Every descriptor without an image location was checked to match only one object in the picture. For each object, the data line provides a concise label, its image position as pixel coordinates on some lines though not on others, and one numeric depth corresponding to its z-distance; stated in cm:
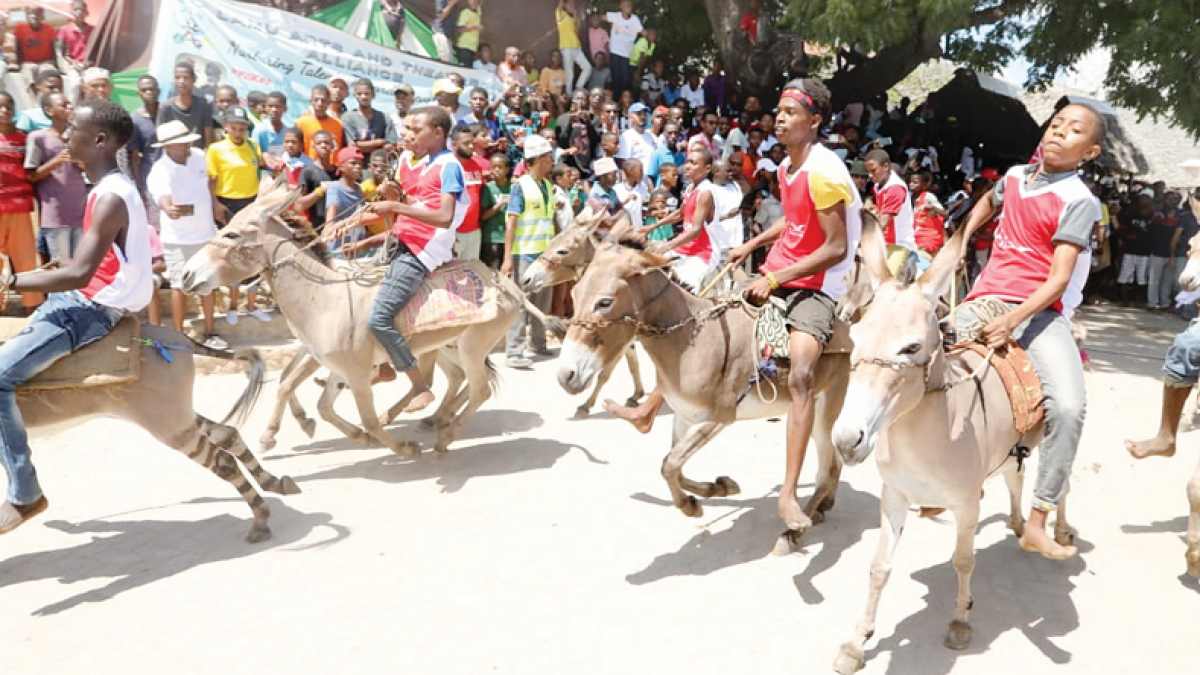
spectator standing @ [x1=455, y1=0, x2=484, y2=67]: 1474
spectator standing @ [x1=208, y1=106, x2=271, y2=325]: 999
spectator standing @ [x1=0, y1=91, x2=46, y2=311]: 903
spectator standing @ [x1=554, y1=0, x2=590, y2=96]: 1586
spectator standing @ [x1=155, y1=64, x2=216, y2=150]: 1018
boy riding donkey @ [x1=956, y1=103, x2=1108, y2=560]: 415
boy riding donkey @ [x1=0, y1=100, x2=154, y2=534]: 463
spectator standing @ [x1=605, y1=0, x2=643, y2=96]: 1666
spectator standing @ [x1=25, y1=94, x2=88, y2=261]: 903
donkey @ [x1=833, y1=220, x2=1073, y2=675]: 341
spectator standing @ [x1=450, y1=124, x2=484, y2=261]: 955
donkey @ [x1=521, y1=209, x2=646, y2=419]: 796
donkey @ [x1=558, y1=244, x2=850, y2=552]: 496
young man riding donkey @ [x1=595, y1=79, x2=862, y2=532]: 484
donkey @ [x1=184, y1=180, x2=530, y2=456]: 633
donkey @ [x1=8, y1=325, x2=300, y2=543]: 496
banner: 1129
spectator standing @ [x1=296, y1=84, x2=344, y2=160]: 1116
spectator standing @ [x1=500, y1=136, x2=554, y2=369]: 1000
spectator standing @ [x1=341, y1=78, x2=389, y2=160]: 1117
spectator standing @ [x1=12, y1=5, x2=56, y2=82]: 1083
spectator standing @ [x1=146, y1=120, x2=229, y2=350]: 927
